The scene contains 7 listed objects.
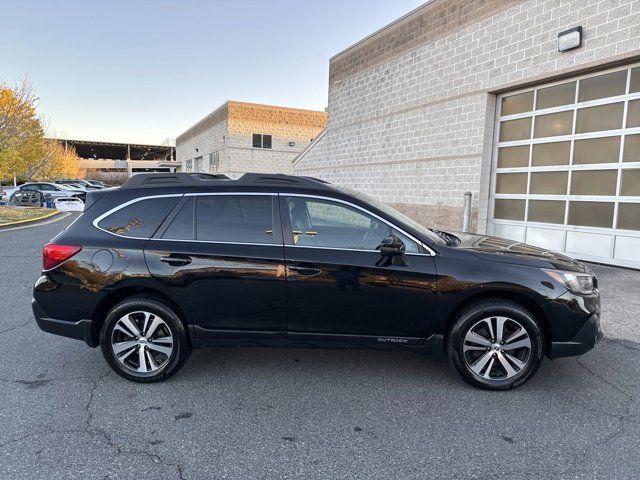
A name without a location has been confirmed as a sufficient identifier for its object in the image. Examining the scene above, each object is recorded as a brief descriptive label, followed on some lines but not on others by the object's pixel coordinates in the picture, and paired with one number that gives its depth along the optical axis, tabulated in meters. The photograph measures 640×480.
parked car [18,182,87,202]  24.44
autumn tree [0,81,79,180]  16.88
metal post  10.35
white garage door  7.70
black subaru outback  3.53
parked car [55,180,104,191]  32.48
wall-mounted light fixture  7.95
